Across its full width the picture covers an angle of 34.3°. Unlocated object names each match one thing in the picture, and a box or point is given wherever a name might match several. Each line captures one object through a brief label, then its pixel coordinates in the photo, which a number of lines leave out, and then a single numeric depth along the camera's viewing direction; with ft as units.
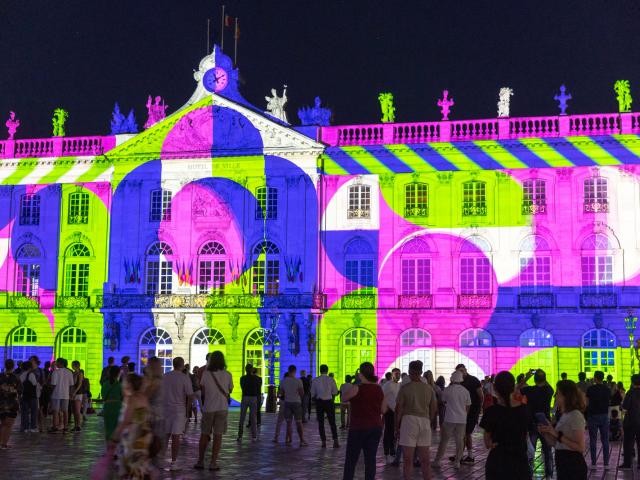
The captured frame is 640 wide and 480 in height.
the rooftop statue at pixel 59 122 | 154.10
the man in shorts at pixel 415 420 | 45.62
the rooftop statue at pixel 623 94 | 135.55
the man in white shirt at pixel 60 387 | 76.43
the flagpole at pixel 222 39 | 151.96
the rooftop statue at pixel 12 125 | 155.84
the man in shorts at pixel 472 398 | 62.64
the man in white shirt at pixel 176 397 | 52.11
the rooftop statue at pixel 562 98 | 137.59
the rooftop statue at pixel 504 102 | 138.92
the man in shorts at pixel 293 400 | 70.90
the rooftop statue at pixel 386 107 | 143.84
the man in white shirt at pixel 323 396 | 72.54
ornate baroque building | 134.51
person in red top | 43.65
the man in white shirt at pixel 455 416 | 57.31
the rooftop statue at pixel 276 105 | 150.00
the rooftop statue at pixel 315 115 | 144.56
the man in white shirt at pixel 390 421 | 63.67
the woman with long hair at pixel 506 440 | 31.60
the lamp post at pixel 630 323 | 129.54
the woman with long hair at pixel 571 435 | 31.78
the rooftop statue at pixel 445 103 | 141.08
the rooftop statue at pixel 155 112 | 149.07
